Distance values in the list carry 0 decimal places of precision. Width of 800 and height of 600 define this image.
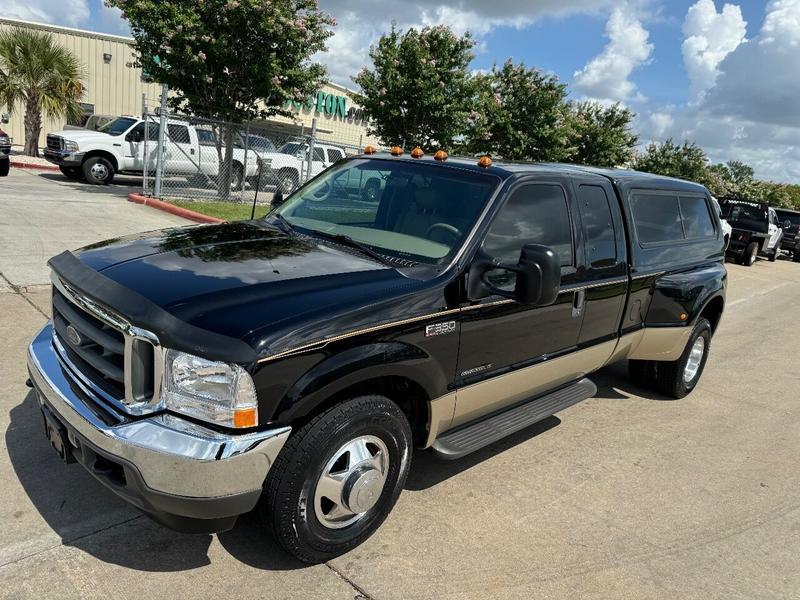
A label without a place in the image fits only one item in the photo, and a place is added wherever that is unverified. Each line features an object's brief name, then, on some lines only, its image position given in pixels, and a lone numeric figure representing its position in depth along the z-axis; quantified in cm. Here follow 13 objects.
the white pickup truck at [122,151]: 1591
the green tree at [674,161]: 3184
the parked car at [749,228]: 1862
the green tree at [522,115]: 1736
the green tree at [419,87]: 1520
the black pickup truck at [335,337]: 244
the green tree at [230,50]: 1297
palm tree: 1978
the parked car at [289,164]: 1754
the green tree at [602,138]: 2220
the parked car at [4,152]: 1493
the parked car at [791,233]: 2341
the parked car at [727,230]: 1630
